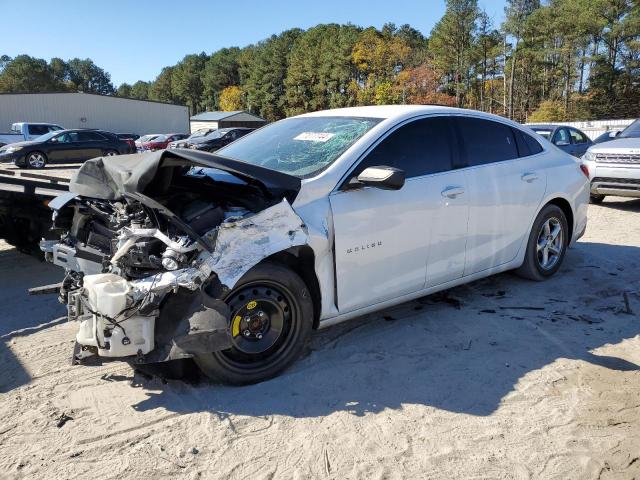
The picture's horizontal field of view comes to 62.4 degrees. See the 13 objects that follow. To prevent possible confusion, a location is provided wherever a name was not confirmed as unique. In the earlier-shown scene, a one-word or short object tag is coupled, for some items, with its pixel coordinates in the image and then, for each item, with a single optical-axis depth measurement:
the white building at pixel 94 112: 42.19
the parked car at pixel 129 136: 31.65
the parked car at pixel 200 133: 28.61
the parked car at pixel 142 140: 34.28
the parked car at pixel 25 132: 26.03
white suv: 9.34
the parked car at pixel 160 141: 32.58
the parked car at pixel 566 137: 12.49
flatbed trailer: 5.06
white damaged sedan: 2.97
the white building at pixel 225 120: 67.06
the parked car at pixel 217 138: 25.19
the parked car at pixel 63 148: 21.08
